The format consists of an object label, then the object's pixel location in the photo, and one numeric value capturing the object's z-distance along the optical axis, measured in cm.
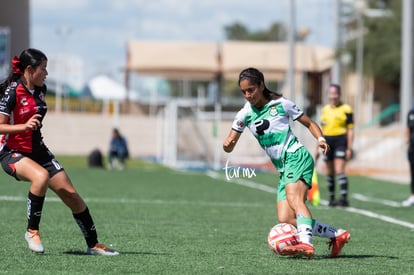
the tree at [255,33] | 14500
